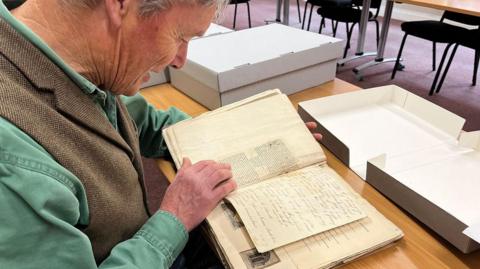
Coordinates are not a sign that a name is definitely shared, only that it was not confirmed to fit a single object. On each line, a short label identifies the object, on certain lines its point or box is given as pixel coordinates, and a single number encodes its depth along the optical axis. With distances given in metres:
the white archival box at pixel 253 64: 1.10
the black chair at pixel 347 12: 3.32
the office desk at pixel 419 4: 2.24
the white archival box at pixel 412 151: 0.67
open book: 0.62
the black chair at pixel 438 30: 2.59
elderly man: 0.44
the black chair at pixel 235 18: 4.09
